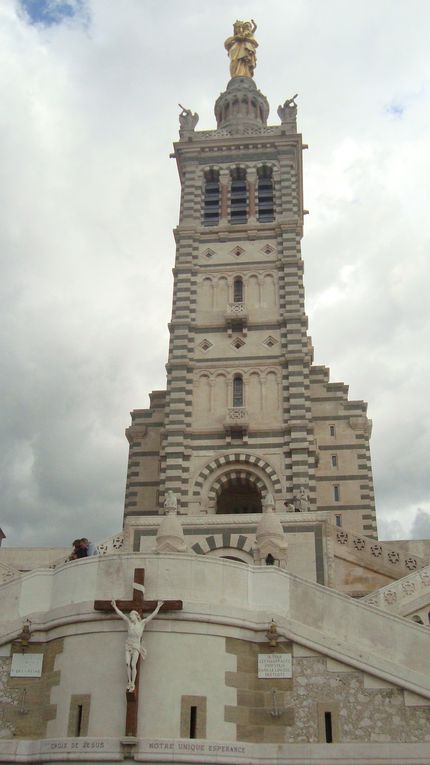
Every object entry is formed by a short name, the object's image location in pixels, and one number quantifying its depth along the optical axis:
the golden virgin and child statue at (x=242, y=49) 50.47
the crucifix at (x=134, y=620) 16.16
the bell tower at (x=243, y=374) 33.34
